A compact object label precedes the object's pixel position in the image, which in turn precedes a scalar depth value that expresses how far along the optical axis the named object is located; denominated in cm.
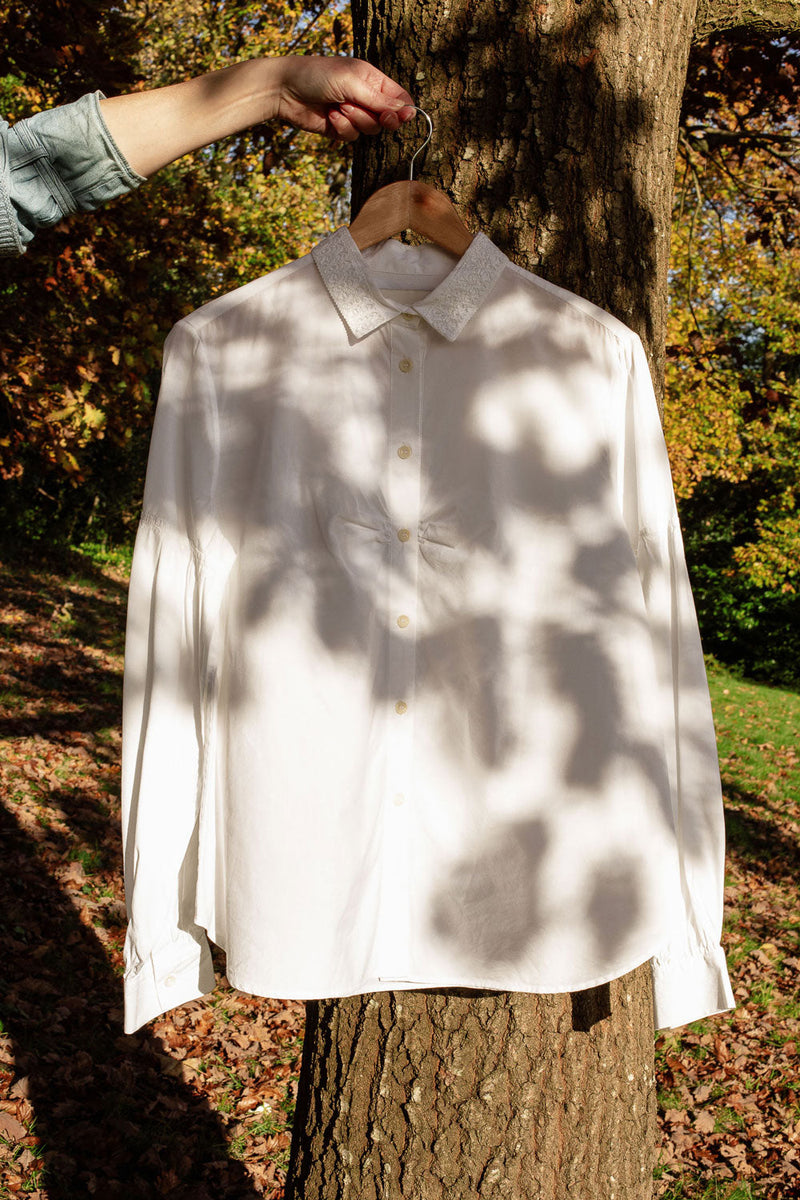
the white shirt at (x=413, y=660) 176
